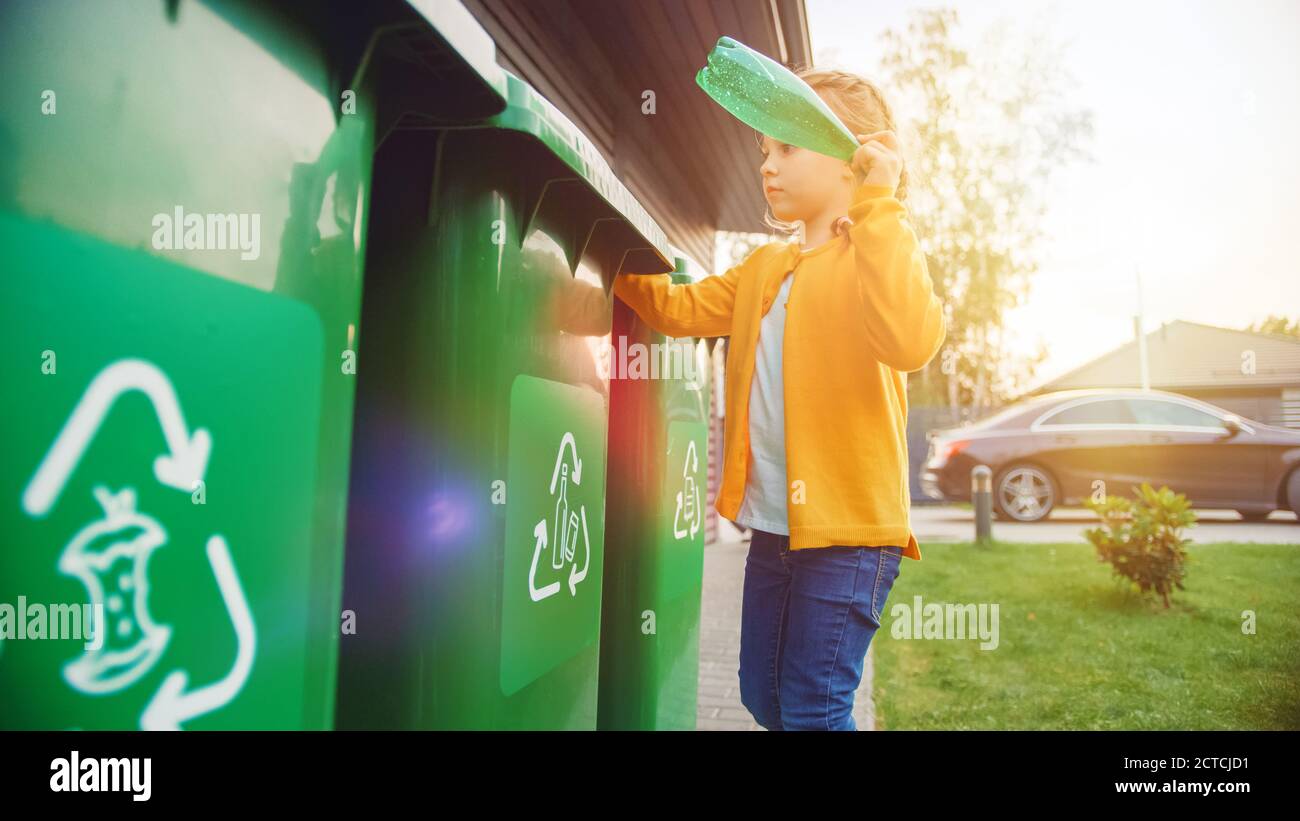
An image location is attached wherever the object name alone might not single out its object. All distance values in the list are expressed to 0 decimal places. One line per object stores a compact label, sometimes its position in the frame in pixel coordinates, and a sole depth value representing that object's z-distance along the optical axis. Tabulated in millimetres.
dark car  8102
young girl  1592
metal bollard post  7215
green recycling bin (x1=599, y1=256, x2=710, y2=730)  2219
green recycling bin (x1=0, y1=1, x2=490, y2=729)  732
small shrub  4723
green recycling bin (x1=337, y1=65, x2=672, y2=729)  1344
